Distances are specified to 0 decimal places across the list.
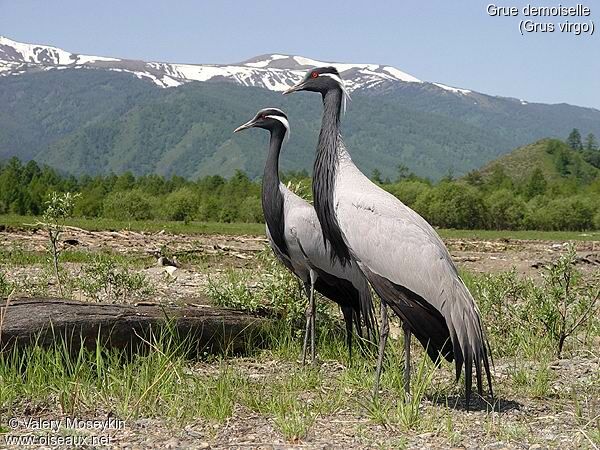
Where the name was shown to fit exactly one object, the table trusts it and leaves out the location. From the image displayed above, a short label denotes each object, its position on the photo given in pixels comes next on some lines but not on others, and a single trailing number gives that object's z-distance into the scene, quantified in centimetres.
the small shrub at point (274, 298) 920
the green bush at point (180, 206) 6284
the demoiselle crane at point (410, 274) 625
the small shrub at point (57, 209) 1016
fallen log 698
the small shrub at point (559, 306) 841
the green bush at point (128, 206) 6044
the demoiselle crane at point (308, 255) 837
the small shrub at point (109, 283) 1003
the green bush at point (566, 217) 6112
